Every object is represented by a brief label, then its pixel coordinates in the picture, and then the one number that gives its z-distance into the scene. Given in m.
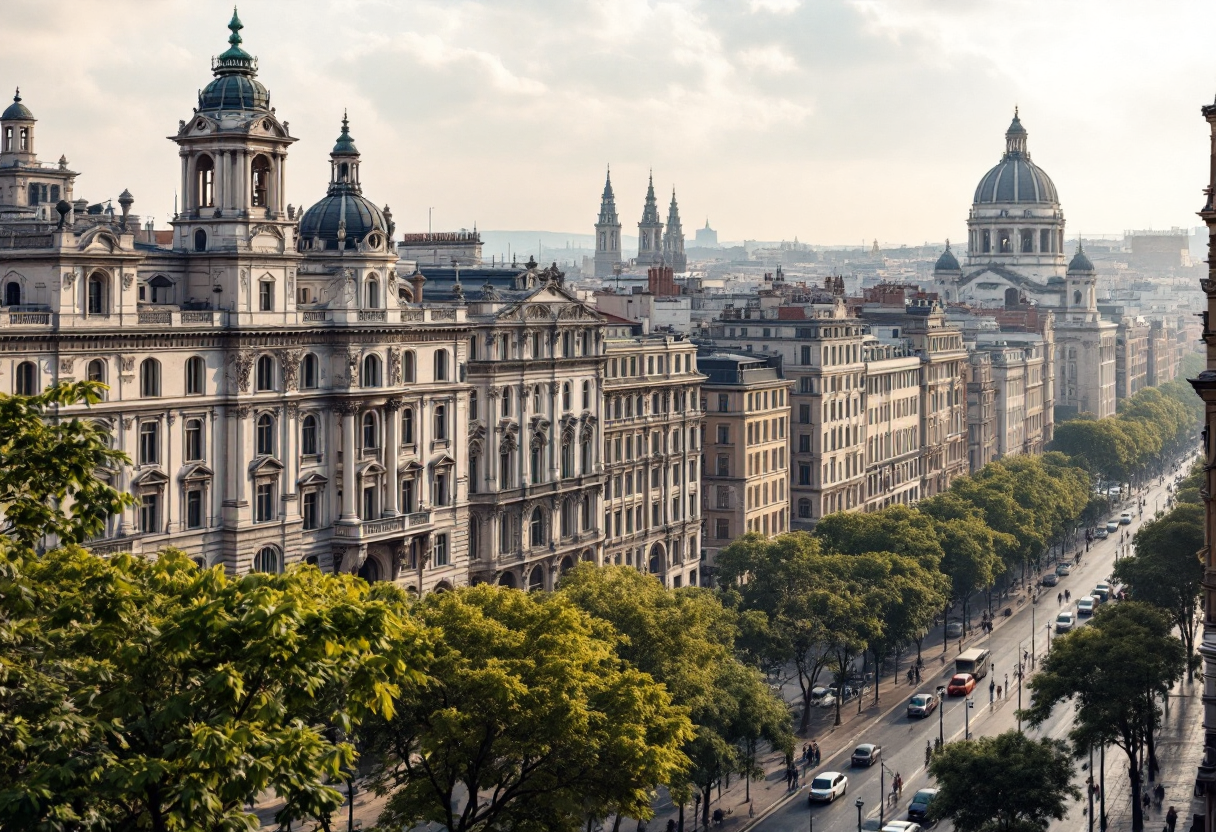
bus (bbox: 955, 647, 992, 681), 128.88
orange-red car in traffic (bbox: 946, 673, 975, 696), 124.56
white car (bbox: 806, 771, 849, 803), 97.12
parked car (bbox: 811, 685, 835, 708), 121.12
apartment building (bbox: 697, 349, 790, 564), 157.38
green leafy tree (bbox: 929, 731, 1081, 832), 78.88
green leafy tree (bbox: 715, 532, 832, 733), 112.62
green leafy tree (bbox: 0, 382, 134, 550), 42.59
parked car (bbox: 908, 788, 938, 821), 92.31
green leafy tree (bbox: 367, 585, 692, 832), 68.50
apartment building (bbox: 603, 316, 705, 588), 138.62
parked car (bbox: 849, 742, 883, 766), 104.88
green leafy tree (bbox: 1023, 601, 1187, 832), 93.44
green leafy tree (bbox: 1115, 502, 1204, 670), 118.19
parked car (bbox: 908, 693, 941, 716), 117.56
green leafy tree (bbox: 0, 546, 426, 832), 37.75
